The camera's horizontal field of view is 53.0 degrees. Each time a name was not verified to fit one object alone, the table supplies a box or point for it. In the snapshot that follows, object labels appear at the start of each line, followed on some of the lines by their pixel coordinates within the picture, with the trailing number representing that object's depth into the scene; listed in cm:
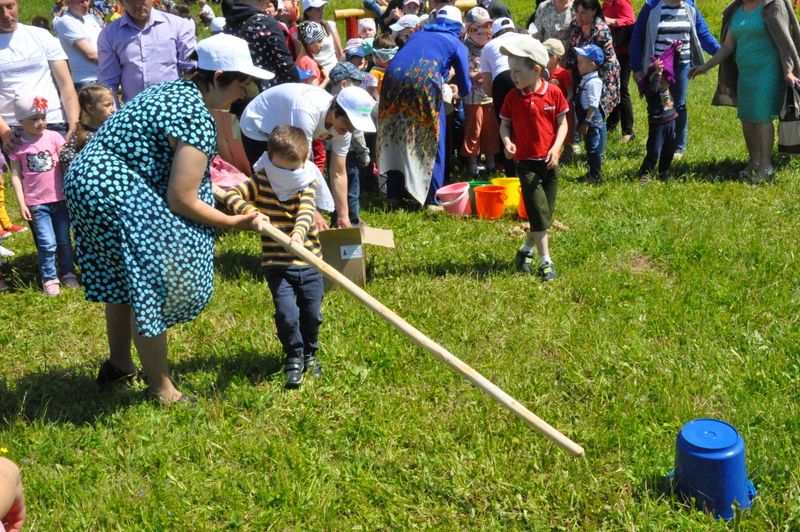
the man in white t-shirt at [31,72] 606
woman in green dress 769
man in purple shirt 630
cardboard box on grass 580
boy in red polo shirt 567
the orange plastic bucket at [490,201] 729
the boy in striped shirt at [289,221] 435
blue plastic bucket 316
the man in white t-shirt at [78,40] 742
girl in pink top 593
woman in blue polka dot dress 375
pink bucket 739
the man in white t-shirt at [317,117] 516
